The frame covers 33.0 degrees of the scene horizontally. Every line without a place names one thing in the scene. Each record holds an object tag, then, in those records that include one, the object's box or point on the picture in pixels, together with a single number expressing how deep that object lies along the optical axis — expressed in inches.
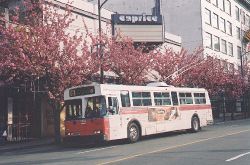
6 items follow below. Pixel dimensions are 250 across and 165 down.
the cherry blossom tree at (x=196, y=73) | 1326.3
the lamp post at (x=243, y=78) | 1880.2
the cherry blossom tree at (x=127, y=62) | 1050.0
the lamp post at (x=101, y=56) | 905.9
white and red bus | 719.1
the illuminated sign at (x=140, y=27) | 1379.2
